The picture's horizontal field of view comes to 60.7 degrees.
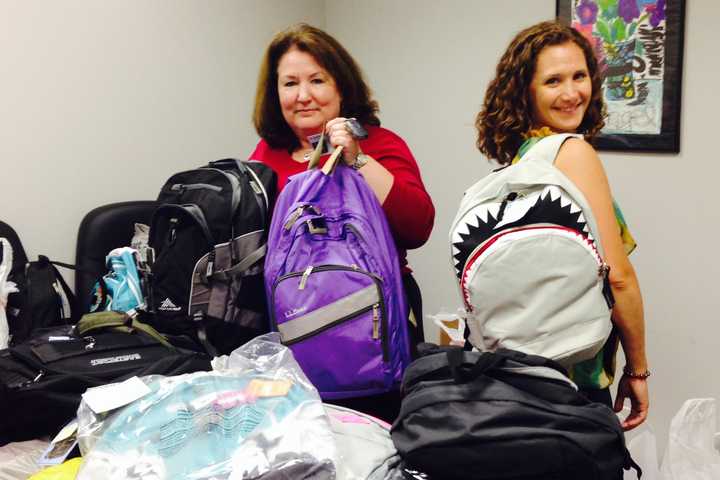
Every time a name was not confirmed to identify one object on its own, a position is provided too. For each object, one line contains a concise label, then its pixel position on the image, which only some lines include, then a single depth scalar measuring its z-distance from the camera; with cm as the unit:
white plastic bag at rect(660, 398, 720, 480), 158
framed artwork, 186
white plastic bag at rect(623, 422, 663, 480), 173
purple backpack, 125
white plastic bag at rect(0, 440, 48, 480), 122
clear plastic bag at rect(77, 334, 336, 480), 87
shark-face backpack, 97
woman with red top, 139
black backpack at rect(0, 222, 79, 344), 170
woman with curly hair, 109
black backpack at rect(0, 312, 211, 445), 127
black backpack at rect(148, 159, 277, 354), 145
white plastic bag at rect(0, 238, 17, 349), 164
